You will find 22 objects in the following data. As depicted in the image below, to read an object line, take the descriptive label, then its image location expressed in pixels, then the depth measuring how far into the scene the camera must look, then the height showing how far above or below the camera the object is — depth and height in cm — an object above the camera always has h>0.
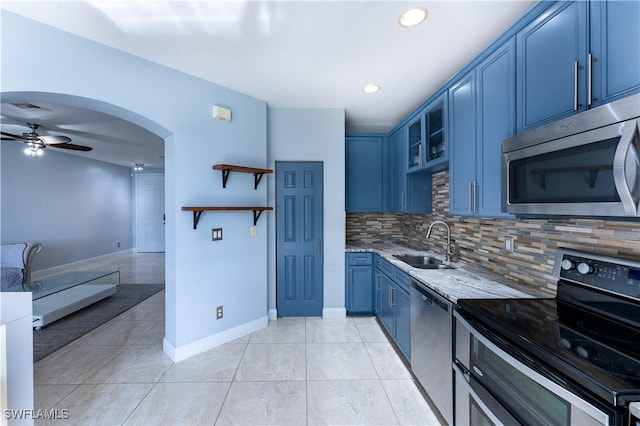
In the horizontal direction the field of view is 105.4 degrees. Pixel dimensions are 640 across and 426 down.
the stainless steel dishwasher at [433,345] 150 -94
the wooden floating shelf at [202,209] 222 +2
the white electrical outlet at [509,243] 180 -25
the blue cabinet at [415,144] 263 +77
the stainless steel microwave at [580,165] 87 +20
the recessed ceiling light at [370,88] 245 +126
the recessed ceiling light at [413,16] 148 +122
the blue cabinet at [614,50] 93 +65
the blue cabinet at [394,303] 215 -94
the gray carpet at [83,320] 248 -135
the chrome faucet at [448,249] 245 -39
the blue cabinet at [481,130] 156 +57
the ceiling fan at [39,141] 346 +106
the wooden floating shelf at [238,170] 236 +41
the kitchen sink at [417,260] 259 -54
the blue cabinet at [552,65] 112 +74
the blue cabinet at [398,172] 310 +52
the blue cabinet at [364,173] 349 +54
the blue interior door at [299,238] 308 -35
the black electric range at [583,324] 76 -50
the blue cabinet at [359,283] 314 -94
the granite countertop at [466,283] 150 -51
